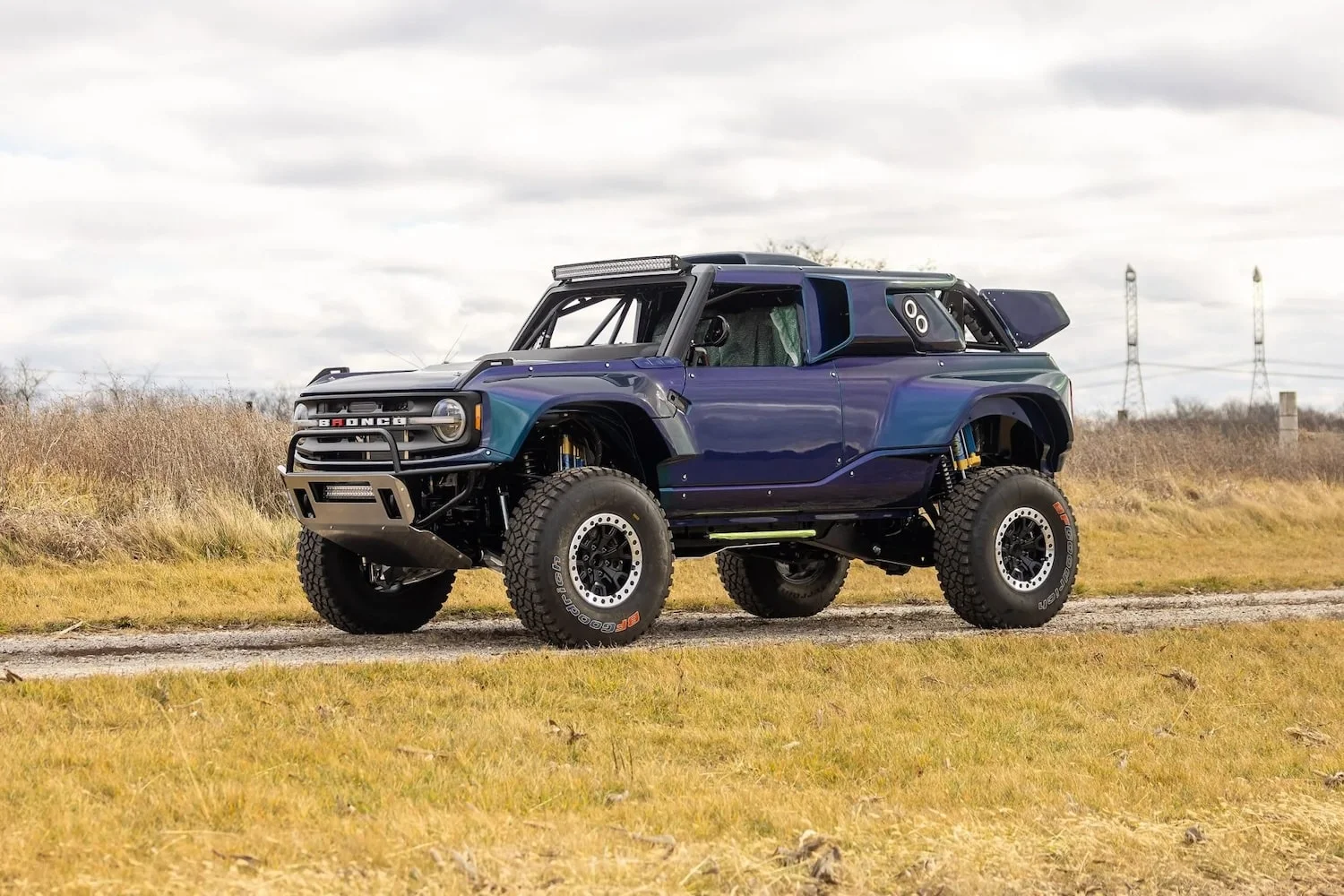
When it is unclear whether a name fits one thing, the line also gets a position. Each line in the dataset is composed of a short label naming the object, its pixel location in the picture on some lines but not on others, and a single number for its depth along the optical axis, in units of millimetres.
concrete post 35281
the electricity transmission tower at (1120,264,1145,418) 59397
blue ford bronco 9805
